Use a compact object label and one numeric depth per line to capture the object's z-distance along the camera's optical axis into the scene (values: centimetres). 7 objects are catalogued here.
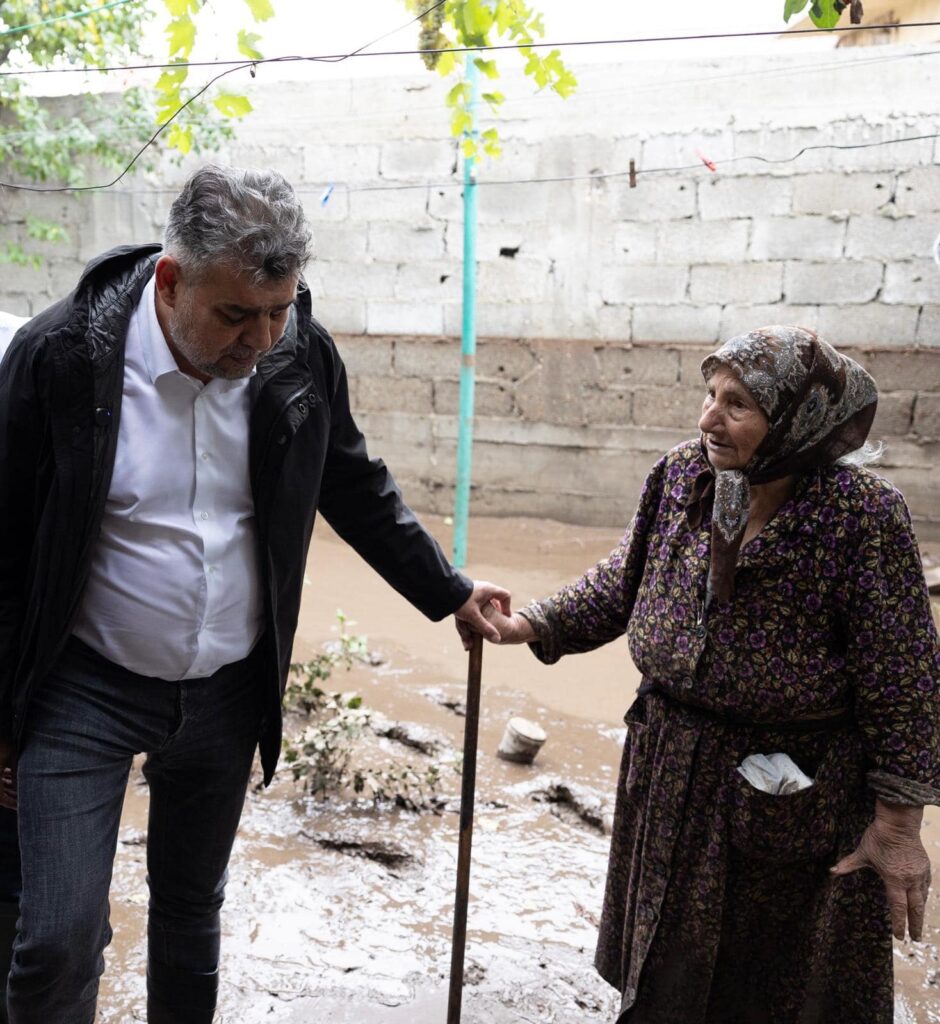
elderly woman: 192
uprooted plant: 350
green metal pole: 581
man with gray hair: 172
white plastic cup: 389
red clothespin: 582
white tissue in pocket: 196
